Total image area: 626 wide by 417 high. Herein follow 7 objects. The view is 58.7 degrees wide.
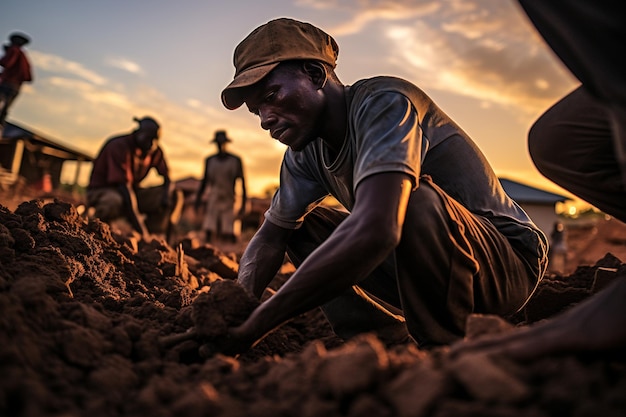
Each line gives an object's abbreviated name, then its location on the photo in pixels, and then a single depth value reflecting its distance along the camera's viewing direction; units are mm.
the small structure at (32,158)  16016
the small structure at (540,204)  19547
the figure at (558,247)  11820
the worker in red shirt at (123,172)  7277
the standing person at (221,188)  10164
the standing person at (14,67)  10430
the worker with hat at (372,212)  1617
